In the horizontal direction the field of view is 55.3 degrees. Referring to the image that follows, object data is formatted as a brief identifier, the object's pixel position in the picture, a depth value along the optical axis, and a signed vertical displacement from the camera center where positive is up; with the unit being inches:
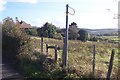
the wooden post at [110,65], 141.1 -32.9
